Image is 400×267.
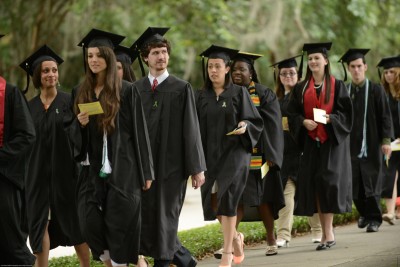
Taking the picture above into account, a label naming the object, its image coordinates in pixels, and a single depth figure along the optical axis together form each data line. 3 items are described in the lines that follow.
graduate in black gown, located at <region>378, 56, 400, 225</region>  15.27
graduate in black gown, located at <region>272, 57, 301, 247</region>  13.02
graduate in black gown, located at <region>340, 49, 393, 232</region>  14.41
